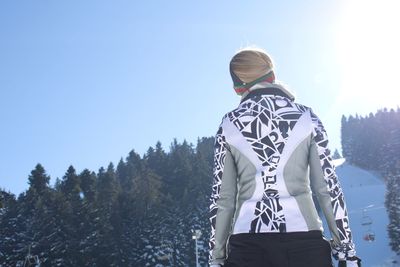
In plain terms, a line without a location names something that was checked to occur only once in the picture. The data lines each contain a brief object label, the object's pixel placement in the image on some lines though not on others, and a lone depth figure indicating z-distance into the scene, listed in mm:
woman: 3254
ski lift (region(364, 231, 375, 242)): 84375
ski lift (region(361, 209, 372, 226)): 93688
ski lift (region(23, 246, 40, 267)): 55709
